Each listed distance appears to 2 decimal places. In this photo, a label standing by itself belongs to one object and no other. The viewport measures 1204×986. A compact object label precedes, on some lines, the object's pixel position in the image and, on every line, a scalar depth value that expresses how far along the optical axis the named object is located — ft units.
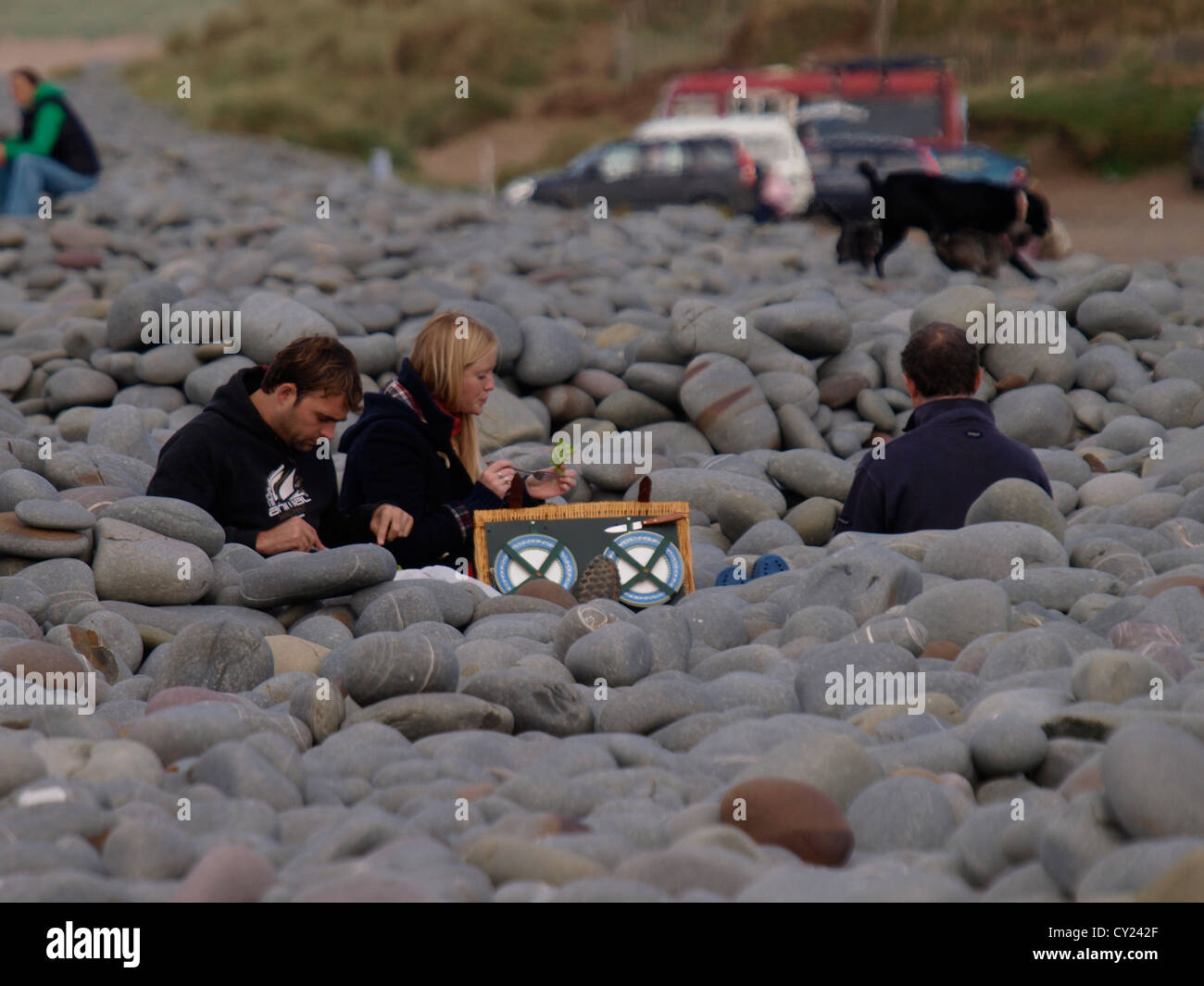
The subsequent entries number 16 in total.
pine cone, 16.29
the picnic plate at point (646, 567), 16.38
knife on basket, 16.71
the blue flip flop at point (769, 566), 17.66
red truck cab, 70.38
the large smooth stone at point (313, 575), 15.24
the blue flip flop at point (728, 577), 17.75
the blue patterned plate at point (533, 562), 16.83
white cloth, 16.71
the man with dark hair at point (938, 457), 18.38
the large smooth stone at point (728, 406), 25.08
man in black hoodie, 16.42
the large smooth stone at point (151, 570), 15.40
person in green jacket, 45.47
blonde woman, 17.54
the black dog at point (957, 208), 37.60
